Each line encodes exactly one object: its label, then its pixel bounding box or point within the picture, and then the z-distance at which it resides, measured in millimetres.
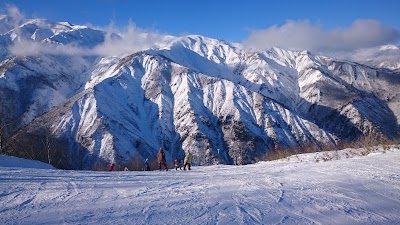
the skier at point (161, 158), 23984
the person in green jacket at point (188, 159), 22875
